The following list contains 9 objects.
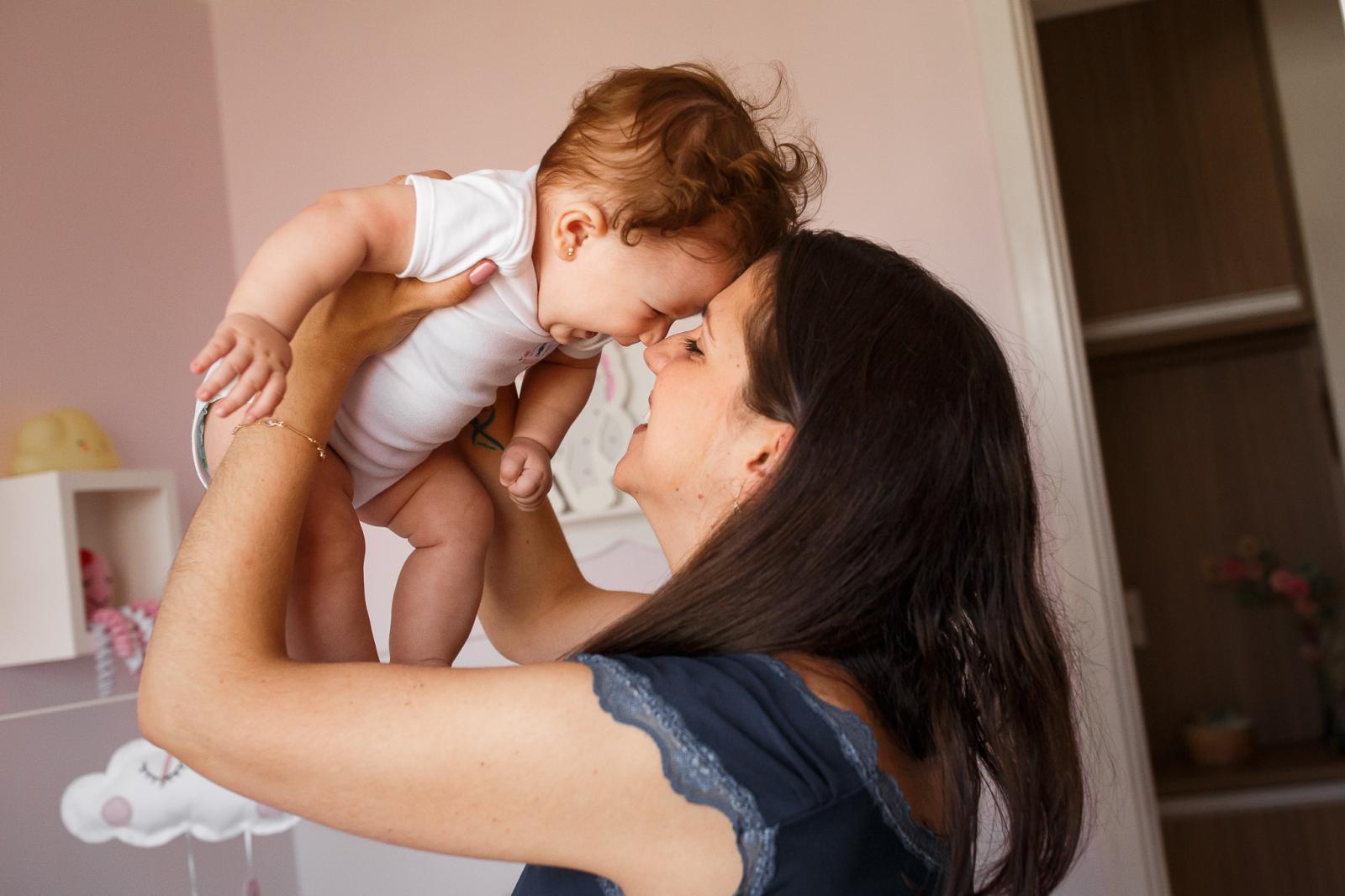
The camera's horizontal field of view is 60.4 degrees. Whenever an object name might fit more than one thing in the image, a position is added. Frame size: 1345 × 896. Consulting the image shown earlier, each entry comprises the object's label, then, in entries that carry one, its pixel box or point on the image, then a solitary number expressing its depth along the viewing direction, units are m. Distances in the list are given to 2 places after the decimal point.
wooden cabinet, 2.81
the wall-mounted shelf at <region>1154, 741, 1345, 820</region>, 2.58
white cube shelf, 2.10
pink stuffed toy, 2.19
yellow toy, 2.16
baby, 1.03
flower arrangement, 2.77
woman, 0.73
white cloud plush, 1.85
